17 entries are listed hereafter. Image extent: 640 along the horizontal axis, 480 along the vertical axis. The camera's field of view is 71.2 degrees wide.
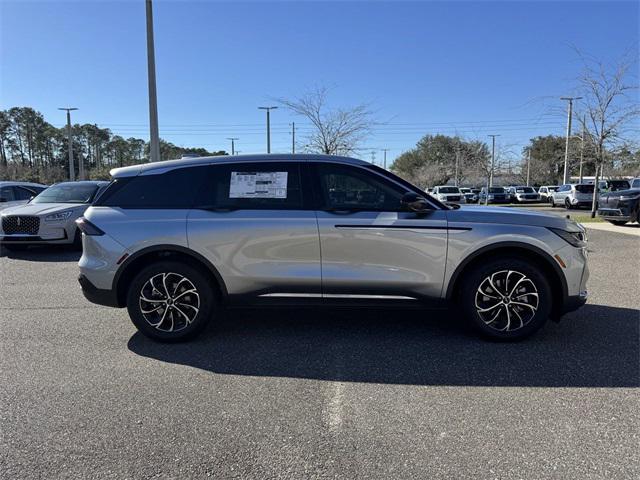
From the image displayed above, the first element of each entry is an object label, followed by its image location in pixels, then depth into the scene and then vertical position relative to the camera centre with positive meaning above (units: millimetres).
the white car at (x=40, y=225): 9734 -865
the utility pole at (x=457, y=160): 59575 +4060
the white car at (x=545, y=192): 40341 -30
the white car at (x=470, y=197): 44456 -633
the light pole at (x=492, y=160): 47306 +3460
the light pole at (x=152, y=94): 12867 +2678
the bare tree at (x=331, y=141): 21312 +2287
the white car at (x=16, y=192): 12766 -217
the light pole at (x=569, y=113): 19670 +3658
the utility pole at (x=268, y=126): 34406 +4755
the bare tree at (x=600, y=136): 18156 +2348
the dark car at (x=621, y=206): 14797 -469
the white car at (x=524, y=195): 40188 -349
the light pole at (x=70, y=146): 39406 +3504
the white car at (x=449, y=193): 33228 -208
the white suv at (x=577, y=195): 28594 -195
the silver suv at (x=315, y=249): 4227 -571
